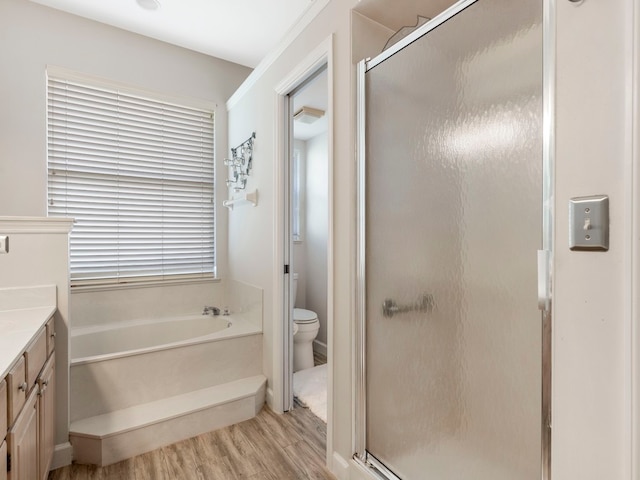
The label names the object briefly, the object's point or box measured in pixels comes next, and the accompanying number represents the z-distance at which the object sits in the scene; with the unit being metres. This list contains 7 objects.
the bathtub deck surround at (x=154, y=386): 1.87
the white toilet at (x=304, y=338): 2.88
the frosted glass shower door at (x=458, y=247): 0.92
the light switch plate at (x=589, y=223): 0.71
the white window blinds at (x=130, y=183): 2.59
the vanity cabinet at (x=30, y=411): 1.04
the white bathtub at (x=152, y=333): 2.46
